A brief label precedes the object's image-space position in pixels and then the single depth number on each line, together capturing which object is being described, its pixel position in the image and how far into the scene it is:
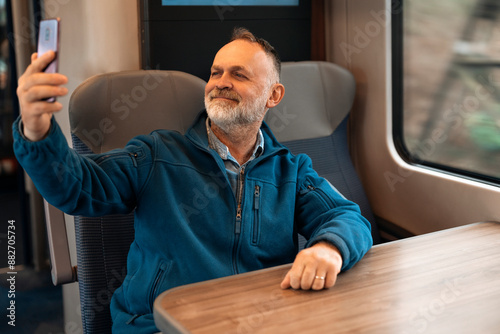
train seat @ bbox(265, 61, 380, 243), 2.29
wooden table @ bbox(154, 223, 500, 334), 1.09
